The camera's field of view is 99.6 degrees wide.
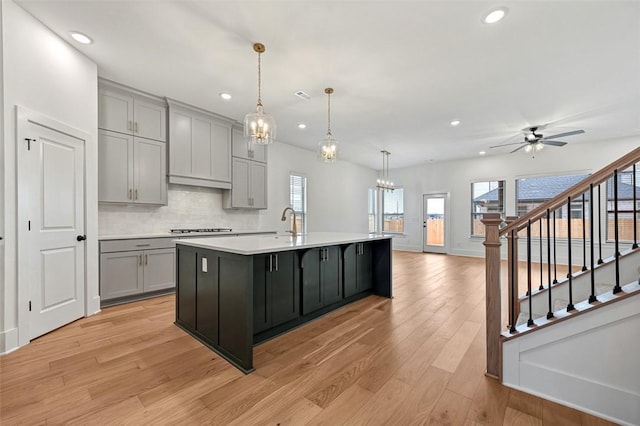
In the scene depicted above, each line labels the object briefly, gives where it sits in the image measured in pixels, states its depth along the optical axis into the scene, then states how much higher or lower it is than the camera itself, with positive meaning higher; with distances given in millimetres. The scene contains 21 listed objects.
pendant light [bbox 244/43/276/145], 2850 +935
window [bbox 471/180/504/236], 7680 +360
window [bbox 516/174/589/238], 6660 +436
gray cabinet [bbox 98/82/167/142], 3625 +1434
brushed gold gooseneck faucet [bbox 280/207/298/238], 3280 -214
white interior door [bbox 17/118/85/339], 2533 -130
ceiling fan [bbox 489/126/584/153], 5180 +1389
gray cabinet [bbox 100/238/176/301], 3461 -745
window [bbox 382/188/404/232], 9641 +84
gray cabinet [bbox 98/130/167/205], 3629 +629
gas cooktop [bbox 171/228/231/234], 4493 -307
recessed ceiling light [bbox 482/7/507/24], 2338 +1749
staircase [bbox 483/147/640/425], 1525 -835
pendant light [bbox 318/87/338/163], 3627 +839
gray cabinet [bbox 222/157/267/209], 5195 +532
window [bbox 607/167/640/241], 5977 +127
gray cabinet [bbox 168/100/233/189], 4320 +1126
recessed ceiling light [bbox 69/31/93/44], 2743 +1820
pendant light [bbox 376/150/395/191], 7092 +1501
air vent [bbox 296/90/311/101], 3865 +1722
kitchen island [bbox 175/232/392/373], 2113 -720
